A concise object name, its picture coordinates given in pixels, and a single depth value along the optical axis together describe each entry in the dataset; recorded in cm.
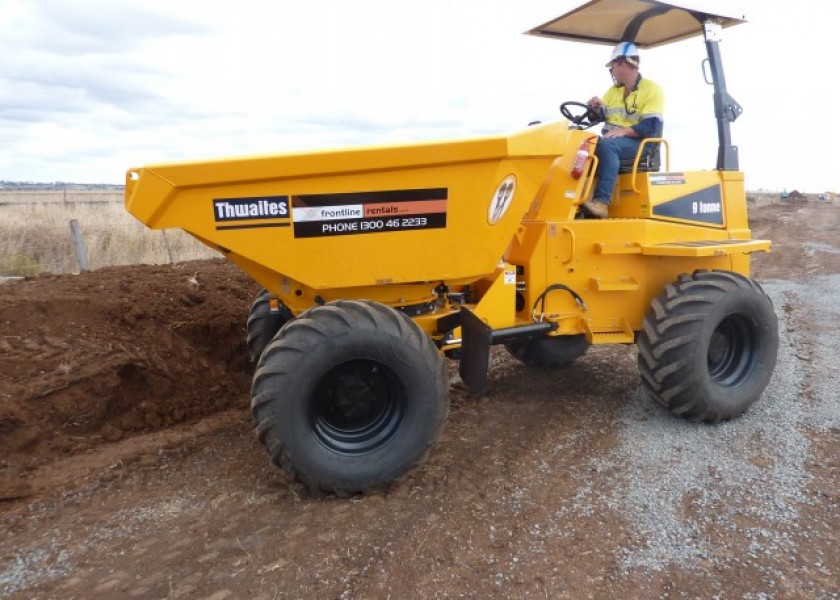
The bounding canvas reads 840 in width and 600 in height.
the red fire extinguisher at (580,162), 473
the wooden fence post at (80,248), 934
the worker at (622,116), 496
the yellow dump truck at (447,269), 358
